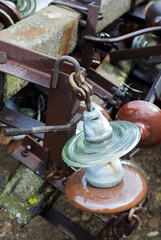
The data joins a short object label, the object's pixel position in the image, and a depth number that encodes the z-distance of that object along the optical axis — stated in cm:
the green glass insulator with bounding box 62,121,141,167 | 153
